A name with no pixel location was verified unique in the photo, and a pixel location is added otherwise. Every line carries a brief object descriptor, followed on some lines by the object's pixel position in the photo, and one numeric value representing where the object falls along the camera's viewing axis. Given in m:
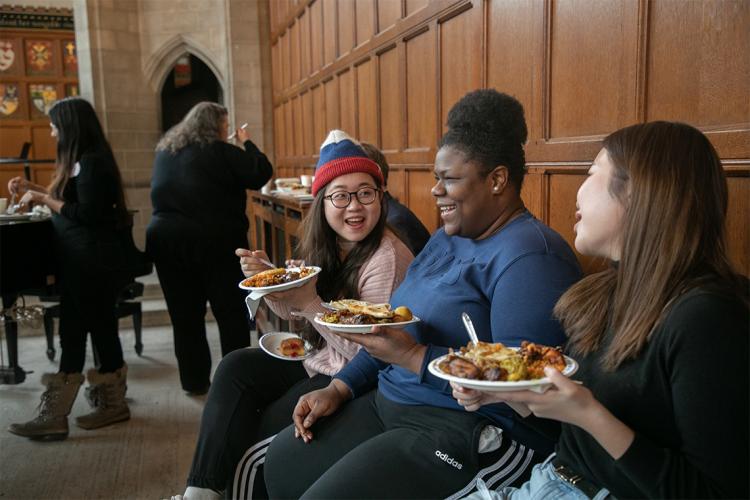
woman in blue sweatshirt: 1.33
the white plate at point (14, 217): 3.22
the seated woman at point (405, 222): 2.45
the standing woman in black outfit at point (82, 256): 3.14
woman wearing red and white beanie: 1.81
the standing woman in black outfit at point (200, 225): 3.48
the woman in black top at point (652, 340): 0.95
